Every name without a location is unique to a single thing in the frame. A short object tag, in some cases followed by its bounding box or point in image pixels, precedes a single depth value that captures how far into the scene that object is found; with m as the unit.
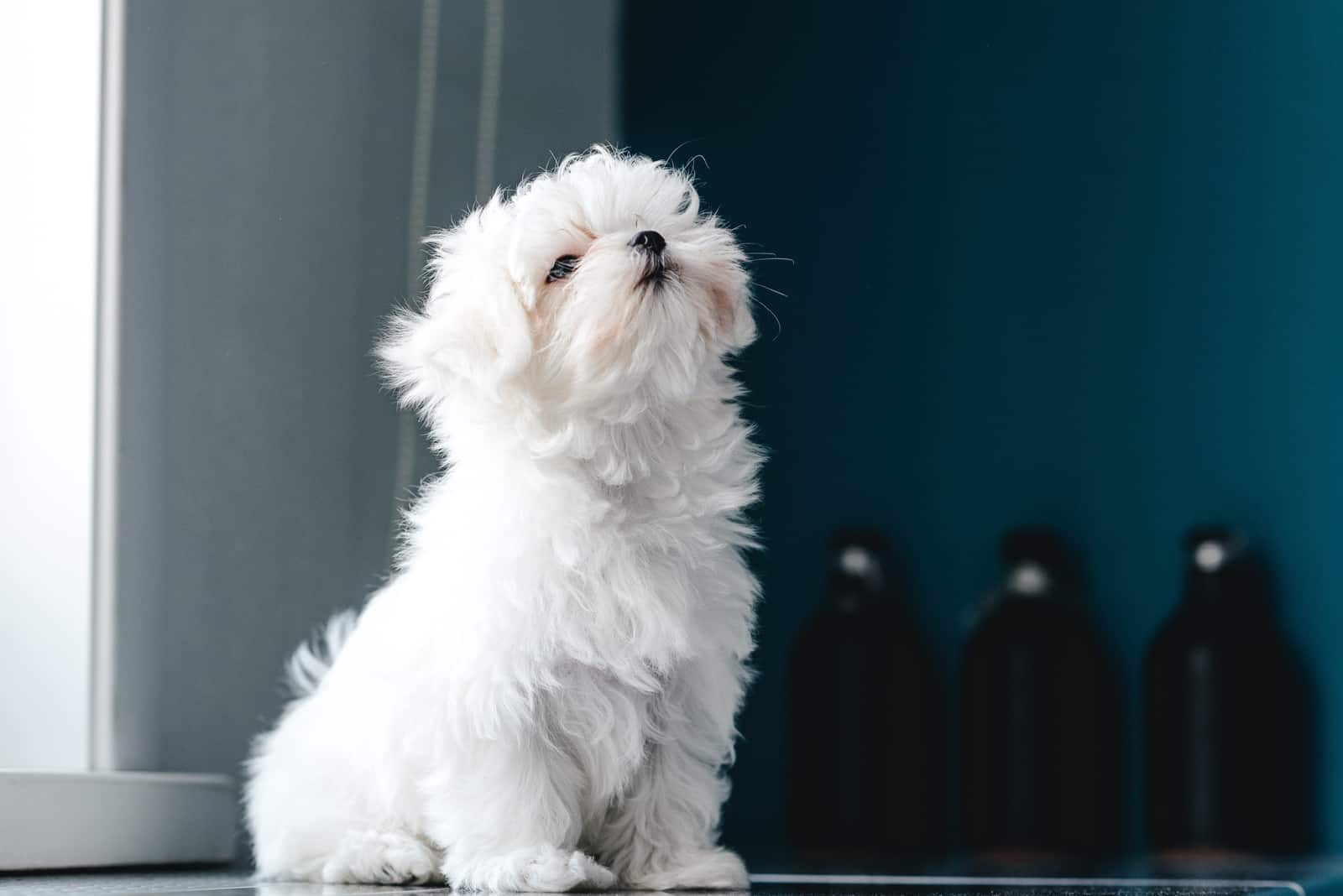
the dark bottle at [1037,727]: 1.73
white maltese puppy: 1.01
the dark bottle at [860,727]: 1.82
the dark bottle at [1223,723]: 1.65
